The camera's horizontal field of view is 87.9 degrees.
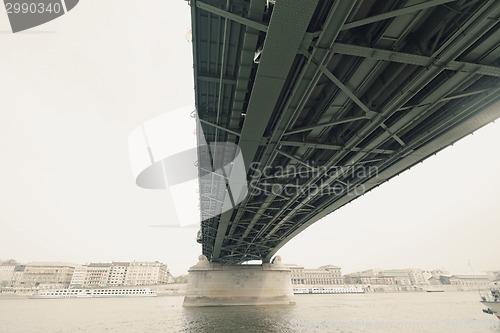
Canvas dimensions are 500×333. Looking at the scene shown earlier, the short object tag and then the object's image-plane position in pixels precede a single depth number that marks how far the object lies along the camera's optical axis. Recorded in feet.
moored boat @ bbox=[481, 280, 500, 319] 86.58
